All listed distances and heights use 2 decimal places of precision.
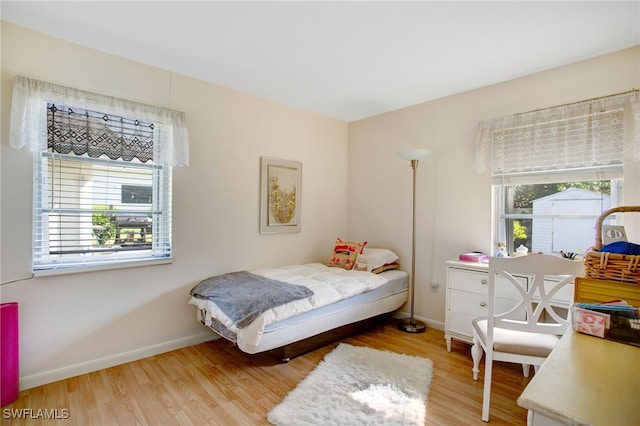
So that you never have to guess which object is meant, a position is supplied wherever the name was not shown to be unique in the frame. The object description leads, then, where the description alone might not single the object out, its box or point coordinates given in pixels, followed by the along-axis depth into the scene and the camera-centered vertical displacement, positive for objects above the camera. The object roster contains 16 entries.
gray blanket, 2.28 -0.64
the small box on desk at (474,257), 2.87 -0.39
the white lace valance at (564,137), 2.31 +0.63
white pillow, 3.40 -0.50
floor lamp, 3.09 -0.41
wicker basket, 1.17 -0.20
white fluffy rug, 1.83 -1.19
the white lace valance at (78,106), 2.08 +0.73
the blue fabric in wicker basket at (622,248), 1.23 -0.13
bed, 2.29 -0.79
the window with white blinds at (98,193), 2.24 +0.14
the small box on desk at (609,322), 1.01 -0.36
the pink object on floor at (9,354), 1.92 -0.89
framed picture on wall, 3.43 +0.19
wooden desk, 0.62 -0.39
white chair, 1.77 -0.64
